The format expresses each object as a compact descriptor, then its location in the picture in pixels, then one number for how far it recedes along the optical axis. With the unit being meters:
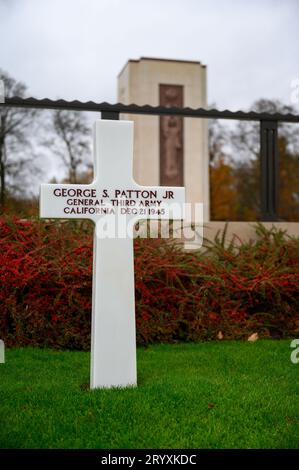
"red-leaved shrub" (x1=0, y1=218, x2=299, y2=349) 5.92
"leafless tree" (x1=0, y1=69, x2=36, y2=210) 18.77
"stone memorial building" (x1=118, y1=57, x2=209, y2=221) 19.19
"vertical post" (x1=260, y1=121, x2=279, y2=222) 8.12
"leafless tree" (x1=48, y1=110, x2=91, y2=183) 21.38
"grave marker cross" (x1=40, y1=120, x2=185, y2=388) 4.39
